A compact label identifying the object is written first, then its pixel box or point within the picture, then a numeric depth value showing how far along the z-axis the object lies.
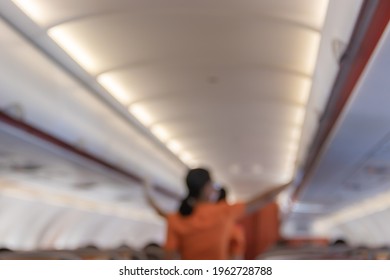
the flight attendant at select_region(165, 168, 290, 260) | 3.40
